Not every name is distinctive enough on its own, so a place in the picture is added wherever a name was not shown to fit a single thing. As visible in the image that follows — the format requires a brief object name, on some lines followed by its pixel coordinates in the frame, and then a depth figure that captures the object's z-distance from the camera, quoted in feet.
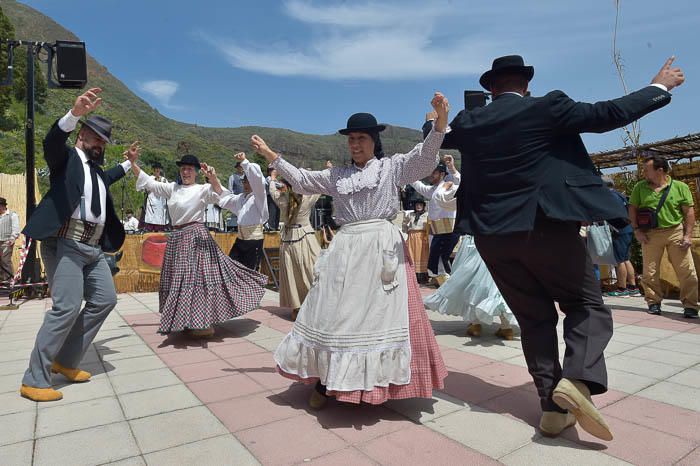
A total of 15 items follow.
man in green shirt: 19.20
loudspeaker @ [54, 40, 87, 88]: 24.35
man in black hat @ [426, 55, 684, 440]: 7.78
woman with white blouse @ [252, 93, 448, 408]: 9.17
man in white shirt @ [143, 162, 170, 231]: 42.24
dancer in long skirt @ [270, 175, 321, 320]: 20.40
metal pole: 27.50
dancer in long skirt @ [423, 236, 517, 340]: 14.88
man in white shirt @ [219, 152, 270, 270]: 15.24
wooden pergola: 47.91
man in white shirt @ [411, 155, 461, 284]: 25.15
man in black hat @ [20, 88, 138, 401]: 10.83
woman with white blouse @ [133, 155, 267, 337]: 16.42
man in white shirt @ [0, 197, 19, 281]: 30.89
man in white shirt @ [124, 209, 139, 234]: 49.62
